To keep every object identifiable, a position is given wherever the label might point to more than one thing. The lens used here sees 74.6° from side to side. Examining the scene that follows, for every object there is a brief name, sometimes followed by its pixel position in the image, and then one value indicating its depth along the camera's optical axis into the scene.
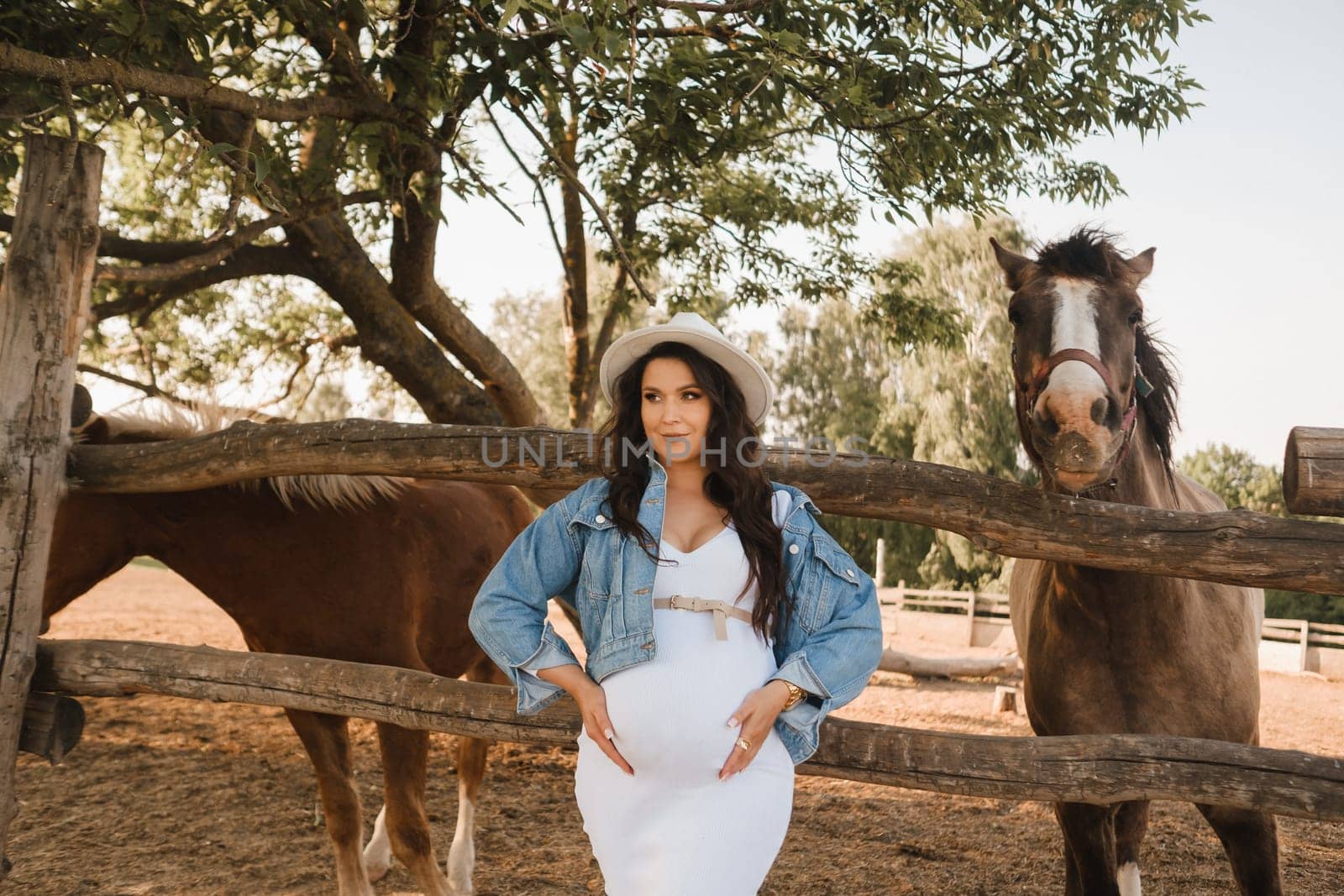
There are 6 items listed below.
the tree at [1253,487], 15.75
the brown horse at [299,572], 3.12
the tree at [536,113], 3.20
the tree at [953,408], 20.31
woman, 1.55
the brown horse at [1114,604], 2.21
